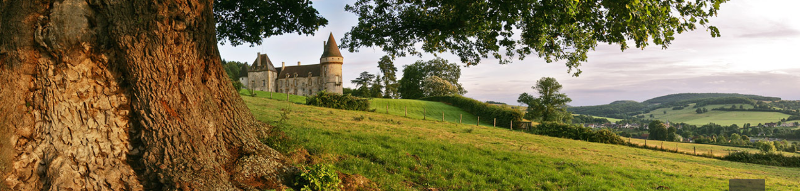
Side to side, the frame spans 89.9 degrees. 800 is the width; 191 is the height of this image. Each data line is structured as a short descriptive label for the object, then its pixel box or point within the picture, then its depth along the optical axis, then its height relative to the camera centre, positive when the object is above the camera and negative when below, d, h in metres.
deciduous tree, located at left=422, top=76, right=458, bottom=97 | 76.25 +1.71
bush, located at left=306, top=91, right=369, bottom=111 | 38.44 -0.68
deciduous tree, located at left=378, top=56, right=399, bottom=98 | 81.59 +4.42
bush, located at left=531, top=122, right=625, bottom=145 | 36.09 -3.18
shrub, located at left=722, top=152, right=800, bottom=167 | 27.58 -3.97
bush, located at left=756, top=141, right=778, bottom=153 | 44.20 -4.91
